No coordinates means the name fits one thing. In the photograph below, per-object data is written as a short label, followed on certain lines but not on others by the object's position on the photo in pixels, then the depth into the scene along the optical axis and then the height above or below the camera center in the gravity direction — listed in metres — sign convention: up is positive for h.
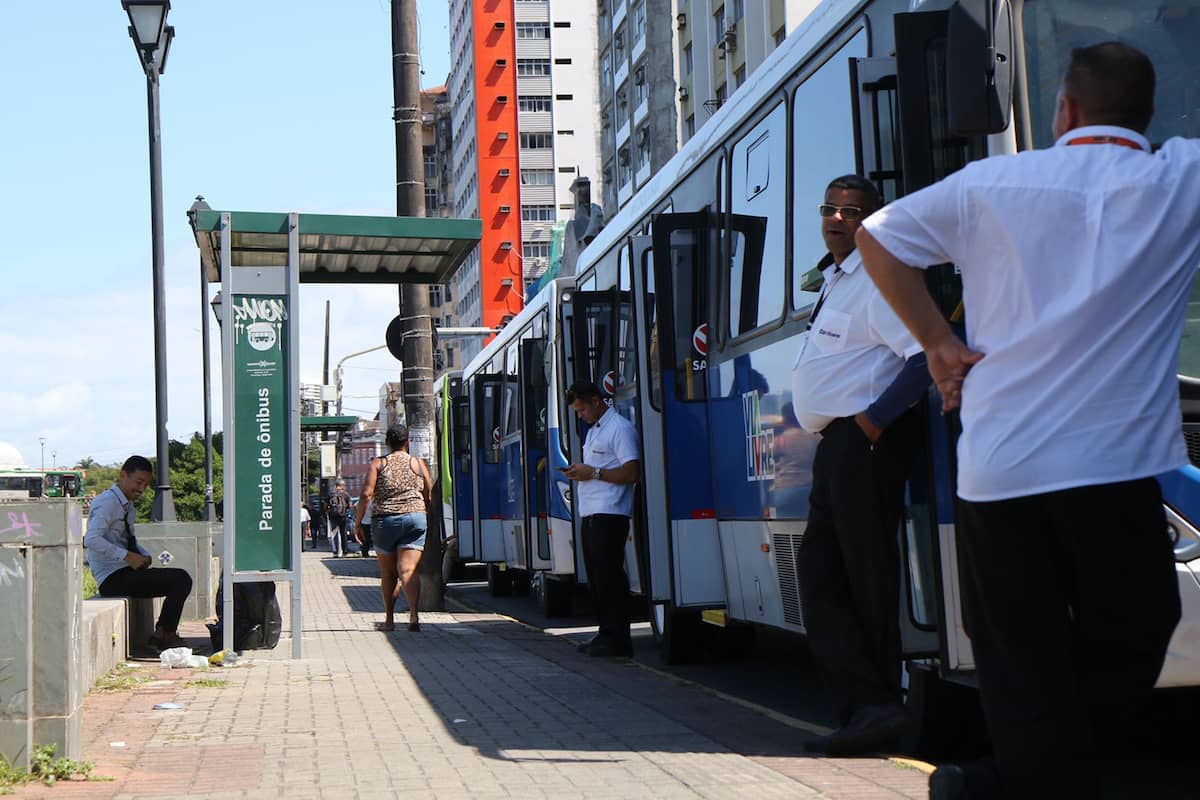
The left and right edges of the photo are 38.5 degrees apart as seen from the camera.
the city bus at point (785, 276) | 5.93 +1.28
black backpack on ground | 13.02 -0.61
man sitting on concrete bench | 12.79 -0.12
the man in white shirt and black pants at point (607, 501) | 12.06 +0.16
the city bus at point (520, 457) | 16.00 +0.80
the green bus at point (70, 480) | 70.94 +2.76
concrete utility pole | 18.94 +4.34
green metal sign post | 12.38 +0.66
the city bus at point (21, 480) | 78.93 +3.01
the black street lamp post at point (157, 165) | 18.08 +4.25
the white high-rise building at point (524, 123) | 114.00 +26.88
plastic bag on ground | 12.18 -0.84
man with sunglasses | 6.03 +0.05
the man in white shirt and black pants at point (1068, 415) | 3.35 +0.18
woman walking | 15.23 +0.21
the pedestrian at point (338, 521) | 47.73 +0.36
